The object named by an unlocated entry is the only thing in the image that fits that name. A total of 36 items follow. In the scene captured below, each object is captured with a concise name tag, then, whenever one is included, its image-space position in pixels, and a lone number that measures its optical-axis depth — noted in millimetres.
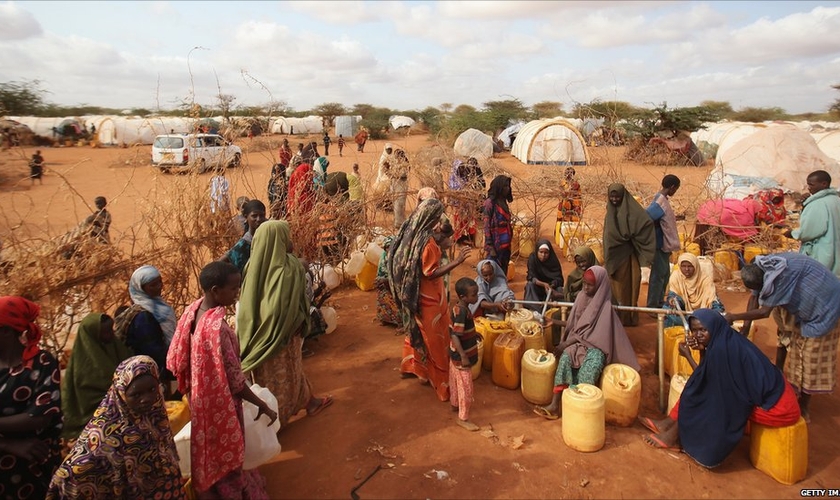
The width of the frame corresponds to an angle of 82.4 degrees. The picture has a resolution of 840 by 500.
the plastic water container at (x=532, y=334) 4488
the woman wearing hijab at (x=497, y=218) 5871
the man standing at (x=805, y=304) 3533
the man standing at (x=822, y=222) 4539
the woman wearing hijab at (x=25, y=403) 2246
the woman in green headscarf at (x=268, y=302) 3312
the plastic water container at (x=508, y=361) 4293
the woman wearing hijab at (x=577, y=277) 4594
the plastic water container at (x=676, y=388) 3697
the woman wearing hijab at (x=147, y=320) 3244
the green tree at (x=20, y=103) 21469
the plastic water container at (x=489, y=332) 4586
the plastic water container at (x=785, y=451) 3086
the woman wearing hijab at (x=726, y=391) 3139
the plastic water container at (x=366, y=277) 6805
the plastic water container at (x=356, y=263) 6695
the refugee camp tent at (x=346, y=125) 37031
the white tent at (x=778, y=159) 11234
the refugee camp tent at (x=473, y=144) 22048
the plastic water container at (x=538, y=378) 4016
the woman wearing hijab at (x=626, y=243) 5004
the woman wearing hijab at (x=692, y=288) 4863
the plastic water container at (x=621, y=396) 3676
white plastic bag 2803
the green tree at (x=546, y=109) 34250
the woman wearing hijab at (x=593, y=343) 3922
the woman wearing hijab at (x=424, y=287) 3795
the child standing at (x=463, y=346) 3695
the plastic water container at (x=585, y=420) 3398
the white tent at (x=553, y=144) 18844
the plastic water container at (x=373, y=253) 6664
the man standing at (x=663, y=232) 5145
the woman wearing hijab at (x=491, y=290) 5035
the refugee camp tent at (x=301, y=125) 38169
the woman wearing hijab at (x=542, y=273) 5336
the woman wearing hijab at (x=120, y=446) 2111
